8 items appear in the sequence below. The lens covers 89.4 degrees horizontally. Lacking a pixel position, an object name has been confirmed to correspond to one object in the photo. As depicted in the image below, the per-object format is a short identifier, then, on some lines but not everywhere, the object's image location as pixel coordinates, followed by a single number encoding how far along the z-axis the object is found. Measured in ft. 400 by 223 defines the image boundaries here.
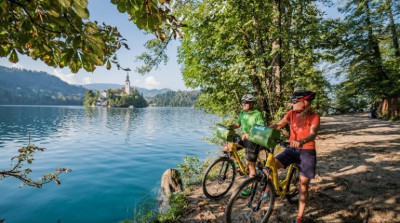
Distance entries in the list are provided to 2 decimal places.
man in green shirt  17.22
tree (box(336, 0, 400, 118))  69.21
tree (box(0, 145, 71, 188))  13.68
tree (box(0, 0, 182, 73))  5.68
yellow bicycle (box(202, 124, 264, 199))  17.57
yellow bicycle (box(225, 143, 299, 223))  12.76
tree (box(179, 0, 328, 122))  28.43
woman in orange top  12.46
